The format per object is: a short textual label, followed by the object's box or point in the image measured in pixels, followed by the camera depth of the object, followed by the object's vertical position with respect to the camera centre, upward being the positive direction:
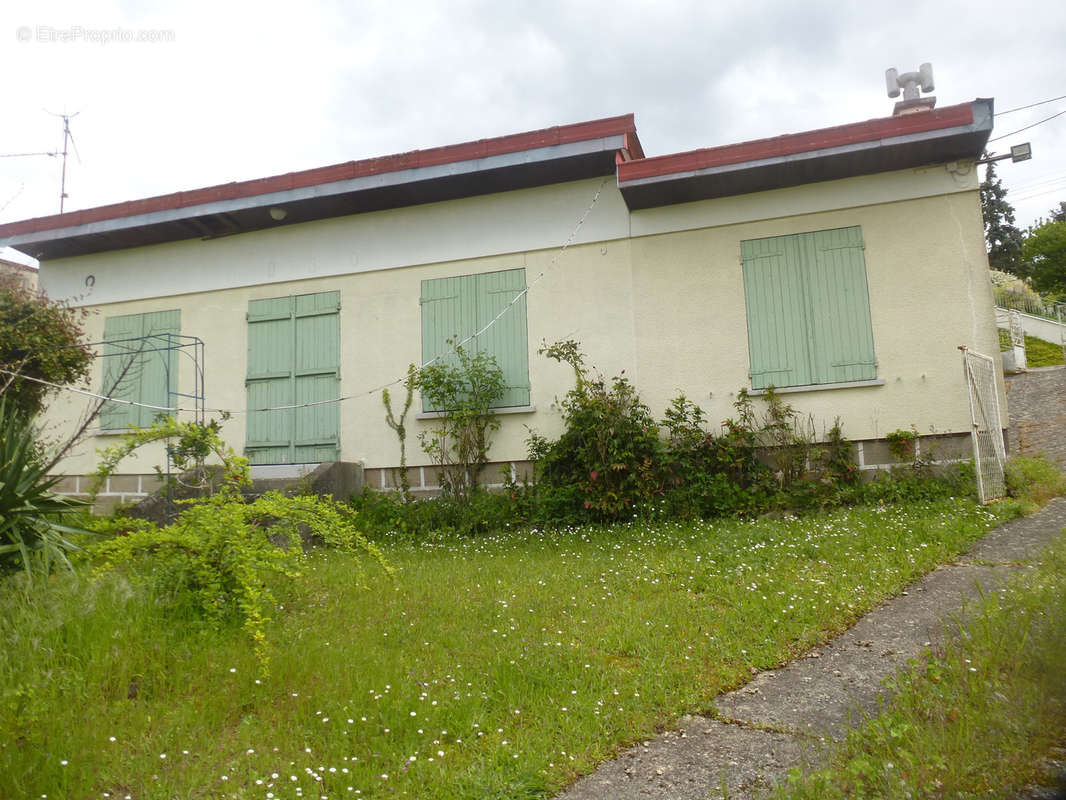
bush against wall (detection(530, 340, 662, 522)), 8.03 +0.18
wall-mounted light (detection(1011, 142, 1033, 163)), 7.82 +3.17
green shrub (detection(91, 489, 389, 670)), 4.06 -0.35
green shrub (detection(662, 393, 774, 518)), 7.93 +0.03
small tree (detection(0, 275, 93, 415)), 8.70 +1.77
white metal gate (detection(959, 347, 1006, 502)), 7.24 +0.39
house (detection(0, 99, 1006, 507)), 7.89 +2.38
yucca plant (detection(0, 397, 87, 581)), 4.77 -0.12
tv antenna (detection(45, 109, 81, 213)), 11.82 +6.02
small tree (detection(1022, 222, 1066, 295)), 33.53 +9.18
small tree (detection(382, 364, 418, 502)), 9.23 +0.75
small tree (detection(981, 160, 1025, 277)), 35.47 +10.74
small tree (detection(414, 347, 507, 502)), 8.87 +0.73
